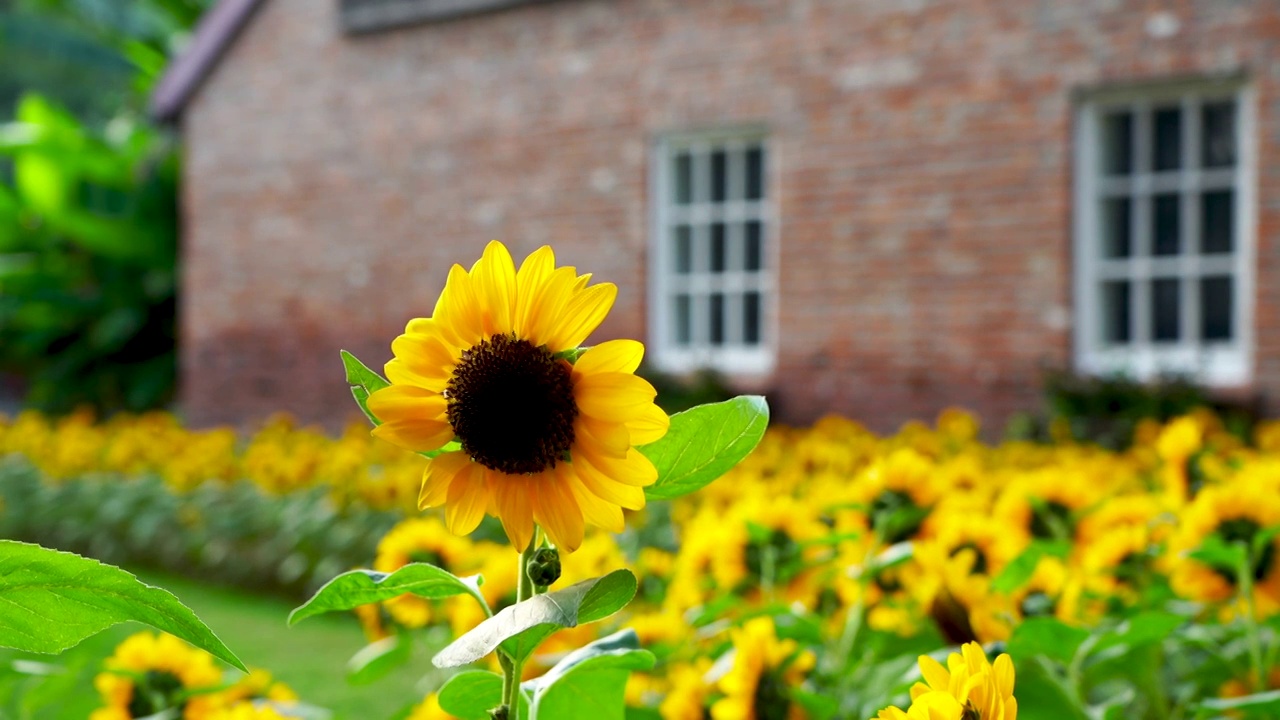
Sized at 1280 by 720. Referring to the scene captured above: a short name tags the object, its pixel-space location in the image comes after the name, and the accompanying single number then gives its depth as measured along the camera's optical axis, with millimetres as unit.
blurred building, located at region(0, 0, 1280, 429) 6691
